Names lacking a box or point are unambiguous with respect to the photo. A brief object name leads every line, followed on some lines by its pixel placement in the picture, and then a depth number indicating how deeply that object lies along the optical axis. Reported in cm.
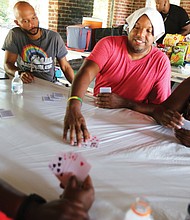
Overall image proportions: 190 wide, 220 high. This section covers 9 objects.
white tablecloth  78
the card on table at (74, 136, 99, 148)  110
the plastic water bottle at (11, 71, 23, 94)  172
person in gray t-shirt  226
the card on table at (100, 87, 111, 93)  161
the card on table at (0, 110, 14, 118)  133
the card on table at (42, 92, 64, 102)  167
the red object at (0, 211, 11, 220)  67
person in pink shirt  162
